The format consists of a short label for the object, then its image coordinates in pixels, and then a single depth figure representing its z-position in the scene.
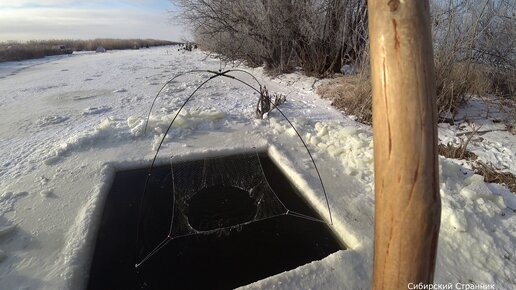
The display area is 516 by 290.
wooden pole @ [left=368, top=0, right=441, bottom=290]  0.81
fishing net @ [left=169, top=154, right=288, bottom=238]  2.61
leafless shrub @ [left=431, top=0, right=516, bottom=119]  4.23
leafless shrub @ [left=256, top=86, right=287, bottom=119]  4.67
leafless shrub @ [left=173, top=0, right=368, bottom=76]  7.30
